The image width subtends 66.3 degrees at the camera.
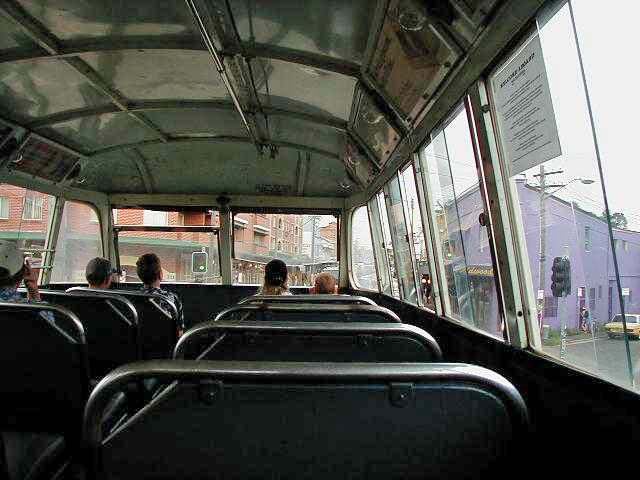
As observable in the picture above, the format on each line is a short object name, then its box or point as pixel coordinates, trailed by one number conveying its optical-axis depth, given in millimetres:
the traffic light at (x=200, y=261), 7535
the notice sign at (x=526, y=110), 2113
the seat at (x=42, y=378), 2318
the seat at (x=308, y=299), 3463
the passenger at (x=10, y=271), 2863
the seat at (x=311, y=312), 2812
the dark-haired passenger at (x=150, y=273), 4543
